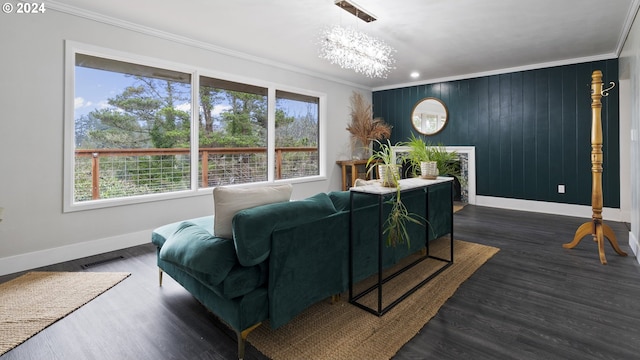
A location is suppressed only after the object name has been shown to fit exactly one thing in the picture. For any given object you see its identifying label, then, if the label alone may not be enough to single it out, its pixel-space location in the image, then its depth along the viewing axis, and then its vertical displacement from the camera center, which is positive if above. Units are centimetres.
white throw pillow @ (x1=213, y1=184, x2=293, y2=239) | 185 -13
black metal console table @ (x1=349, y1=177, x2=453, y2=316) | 212 -54
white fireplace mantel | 600 +21
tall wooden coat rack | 325 +11
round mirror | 634 +131
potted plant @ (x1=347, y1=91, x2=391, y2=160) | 664 +111
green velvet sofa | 171 -44
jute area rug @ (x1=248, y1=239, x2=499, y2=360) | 175 -89
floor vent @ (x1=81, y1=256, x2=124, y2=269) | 303 -77
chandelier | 323 +139
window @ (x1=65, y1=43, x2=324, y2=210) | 339 +65
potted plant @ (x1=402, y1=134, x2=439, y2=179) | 290 +20
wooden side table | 628 +22
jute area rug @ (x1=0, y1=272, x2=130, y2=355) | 196 -84
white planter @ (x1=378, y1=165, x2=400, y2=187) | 228 +5
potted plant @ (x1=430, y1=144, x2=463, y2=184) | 310 +22
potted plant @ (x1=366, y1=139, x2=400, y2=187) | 228 +7
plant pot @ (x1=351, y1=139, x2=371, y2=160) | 682 +68
